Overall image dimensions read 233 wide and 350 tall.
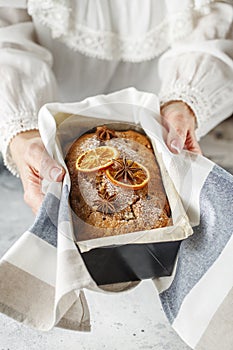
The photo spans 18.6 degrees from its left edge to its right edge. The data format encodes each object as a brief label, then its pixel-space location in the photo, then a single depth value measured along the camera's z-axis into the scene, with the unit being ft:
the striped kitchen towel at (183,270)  2.66
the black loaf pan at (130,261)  2.59
